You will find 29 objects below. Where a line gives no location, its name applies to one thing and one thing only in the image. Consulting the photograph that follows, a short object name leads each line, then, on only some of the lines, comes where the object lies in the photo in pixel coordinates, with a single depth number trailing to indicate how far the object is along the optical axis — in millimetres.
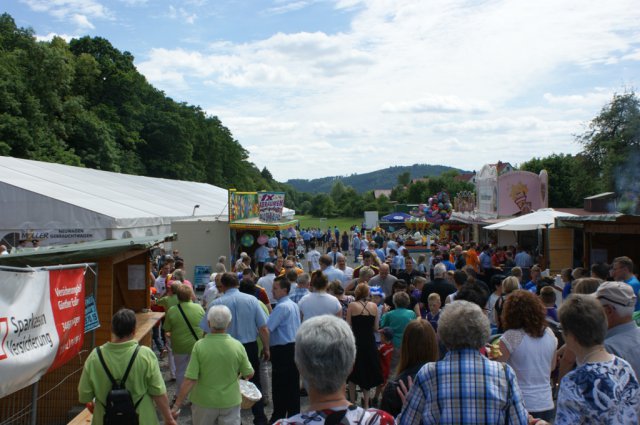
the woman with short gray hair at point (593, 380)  3193
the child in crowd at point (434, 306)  7857
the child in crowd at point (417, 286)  9718
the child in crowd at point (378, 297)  8598
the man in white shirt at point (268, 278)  10281
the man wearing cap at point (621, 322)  3900
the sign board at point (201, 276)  18375
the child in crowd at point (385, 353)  7520
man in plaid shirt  3080
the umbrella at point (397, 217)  43500
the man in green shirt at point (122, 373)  4637
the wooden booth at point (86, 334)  6348
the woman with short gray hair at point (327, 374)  2566
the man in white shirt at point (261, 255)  18812
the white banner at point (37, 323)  4659
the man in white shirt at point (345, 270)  11970
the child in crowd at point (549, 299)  7137
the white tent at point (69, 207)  18422
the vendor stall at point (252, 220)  19922
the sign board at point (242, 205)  20075
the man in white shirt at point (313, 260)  16328
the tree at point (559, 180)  65938
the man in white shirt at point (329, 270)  10758
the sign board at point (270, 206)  20672
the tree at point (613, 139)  41375
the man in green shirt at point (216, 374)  5434
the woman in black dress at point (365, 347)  7324
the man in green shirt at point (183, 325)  7543
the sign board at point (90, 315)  6727
